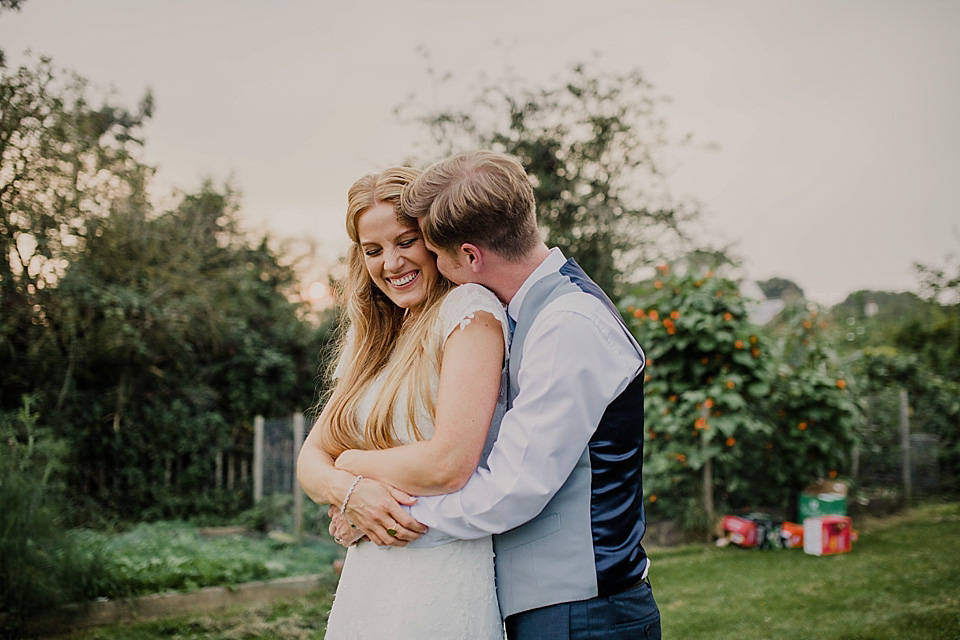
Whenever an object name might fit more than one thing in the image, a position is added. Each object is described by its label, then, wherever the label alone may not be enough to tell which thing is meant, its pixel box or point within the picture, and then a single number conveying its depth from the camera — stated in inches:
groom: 60.3
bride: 64.7
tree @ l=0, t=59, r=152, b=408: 244.7
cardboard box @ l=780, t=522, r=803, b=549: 252.8
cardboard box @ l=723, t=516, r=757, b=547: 253.1
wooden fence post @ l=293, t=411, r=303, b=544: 287.7
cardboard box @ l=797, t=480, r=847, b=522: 270.8
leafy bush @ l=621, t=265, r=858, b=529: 260.4
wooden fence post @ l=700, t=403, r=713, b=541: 268.0
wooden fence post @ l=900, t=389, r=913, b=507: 338.6
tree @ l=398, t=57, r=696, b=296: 469.7
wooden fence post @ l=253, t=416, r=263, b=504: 368.5
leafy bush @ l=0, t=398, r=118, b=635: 167.6
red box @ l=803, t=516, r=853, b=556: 240.7
